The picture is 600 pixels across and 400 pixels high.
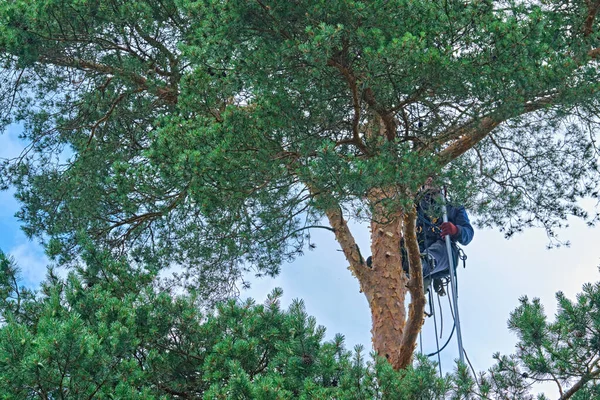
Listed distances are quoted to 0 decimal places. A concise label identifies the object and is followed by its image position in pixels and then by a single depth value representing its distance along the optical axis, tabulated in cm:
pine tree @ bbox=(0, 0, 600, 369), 932
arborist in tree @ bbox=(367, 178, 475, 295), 1365
